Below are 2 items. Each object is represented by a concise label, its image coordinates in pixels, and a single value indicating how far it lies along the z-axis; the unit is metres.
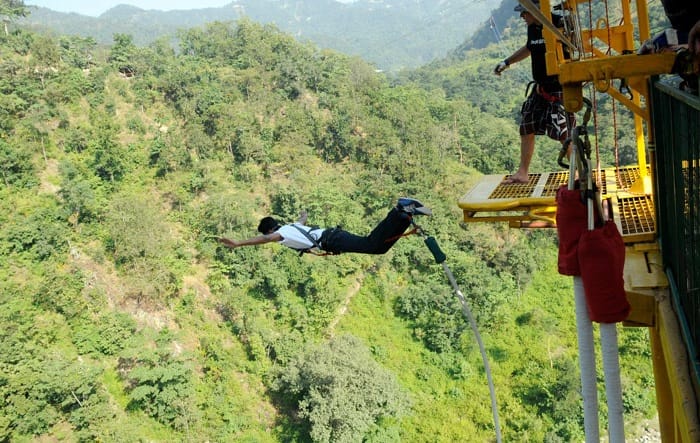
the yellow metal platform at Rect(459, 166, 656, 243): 2.56
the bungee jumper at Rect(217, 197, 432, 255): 3.25
